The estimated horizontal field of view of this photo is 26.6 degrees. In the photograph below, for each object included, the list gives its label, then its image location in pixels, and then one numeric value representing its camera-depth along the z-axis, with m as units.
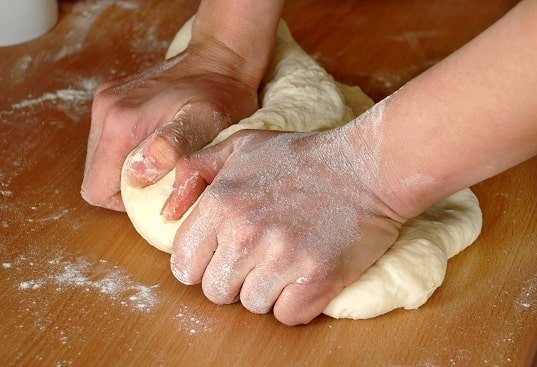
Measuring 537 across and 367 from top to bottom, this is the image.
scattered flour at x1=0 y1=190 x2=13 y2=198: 0.64
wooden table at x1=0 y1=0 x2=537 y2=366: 0.54
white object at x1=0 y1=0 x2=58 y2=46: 0.78
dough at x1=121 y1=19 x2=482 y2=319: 0.56
